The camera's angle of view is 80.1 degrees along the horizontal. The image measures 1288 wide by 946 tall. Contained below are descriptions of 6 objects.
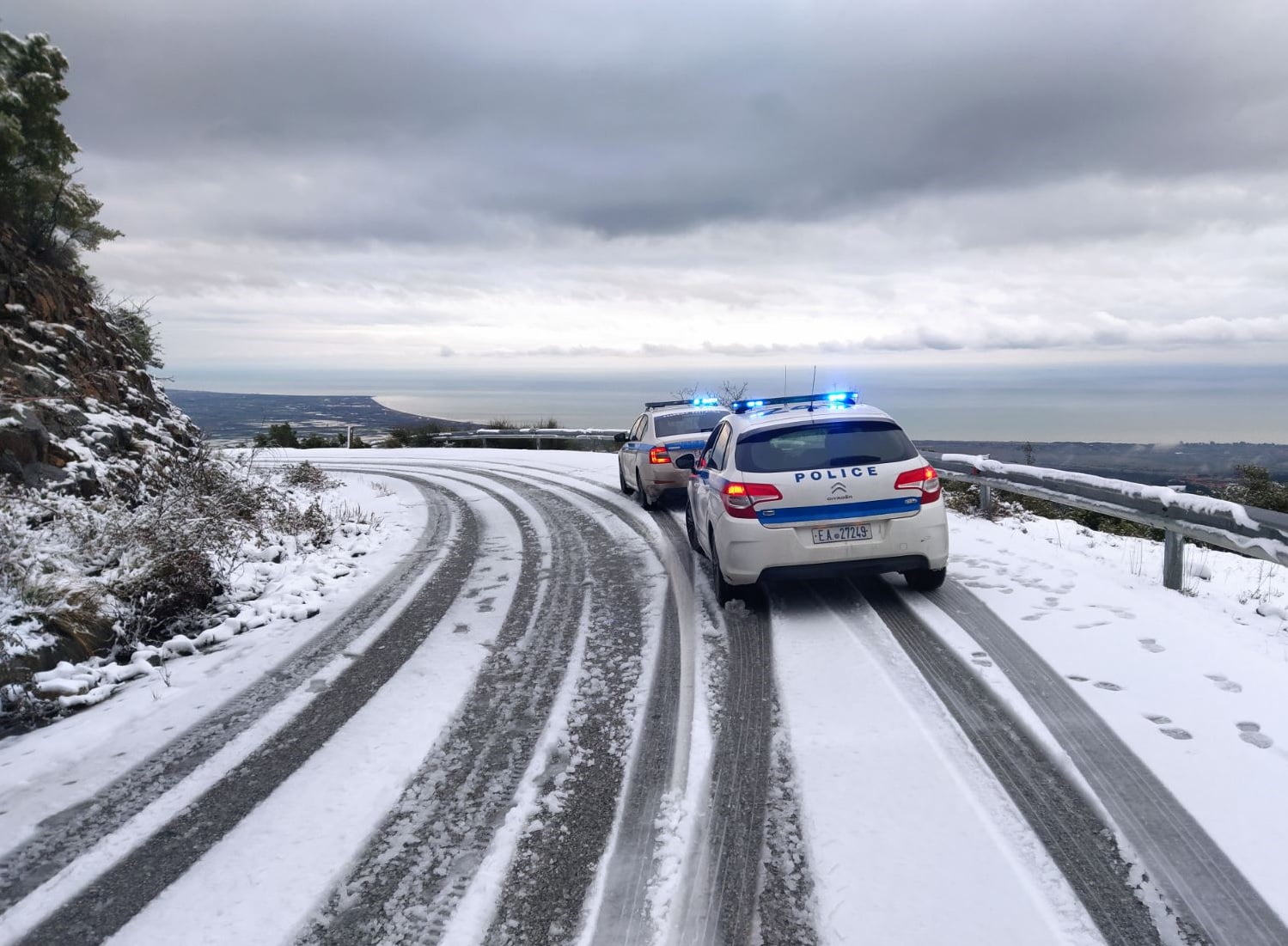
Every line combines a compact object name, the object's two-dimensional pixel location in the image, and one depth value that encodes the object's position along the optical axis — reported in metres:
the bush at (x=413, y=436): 31.86
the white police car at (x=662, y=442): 11.69
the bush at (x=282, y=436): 31.17
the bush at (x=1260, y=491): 15.80
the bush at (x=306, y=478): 14.80
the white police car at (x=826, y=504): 6.06
